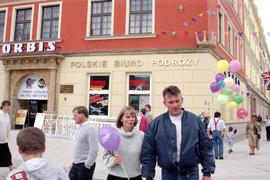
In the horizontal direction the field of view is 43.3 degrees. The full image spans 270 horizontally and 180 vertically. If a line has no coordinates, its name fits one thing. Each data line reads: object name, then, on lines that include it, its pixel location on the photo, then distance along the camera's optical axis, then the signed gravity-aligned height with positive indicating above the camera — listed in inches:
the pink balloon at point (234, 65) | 565.6 +83.5
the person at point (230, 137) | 579.1 -37.2
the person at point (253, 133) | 566.9 -29.4
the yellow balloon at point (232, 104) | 579.2 +19.3
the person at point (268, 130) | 904.9 -37.7
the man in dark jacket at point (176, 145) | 148.6 -13.5
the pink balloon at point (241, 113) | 629.6 +4.6
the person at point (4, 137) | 317.4 -23.8
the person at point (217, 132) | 503.4 -25.2
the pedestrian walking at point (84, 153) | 197.0 -23.1
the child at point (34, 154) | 99.3 -12.4
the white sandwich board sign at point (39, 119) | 684.6 -14.5
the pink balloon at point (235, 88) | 575.4 +46.4
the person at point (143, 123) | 457.4 -12.1
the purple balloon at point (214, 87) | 540.8 +44.6
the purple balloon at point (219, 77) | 557.0 +62.5
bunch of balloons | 546.3 +44.9
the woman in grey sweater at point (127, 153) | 166.1 -19.5
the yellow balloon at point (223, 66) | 563.2 +82.1
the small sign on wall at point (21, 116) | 791.1 -9.3
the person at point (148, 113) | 472.1 +1.5
